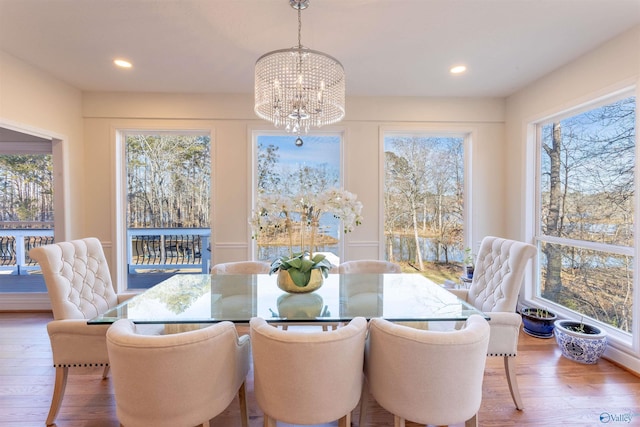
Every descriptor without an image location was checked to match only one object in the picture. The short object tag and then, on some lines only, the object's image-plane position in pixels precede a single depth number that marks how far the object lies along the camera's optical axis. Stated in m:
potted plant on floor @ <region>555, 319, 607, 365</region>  2.29
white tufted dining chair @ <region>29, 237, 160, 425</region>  1.65
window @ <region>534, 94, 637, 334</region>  2.40
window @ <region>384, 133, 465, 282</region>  3.68
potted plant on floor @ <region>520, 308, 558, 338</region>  2.78
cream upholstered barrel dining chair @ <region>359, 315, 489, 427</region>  1.18
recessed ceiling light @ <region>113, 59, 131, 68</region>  2.64
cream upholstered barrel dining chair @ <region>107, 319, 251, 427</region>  1.14
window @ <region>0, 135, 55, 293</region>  3.47
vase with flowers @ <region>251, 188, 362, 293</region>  1.83
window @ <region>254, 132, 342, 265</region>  3.60
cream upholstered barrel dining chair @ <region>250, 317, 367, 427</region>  1.16
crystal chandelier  1.85
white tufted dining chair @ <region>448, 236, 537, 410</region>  1.78
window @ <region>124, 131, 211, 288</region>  3.58
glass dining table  1.58
